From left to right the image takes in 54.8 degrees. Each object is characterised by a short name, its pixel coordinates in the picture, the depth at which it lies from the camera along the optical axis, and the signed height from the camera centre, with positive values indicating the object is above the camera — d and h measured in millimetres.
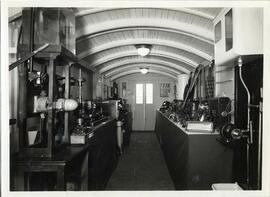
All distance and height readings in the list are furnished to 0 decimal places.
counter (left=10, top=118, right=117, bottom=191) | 2113 -723
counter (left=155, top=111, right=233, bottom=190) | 3174 -804
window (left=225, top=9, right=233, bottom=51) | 2525 +669
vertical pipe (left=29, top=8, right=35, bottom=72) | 2252 +560
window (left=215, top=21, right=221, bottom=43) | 3024 +767
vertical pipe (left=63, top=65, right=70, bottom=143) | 2855 +20
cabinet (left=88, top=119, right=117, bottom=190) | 3191 -902
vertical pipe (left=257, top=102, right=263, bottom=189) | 1913 -243
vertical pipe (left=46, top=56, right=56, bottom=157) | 2305 -73
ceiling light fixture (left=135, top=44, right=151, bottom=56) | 5840 +1056
